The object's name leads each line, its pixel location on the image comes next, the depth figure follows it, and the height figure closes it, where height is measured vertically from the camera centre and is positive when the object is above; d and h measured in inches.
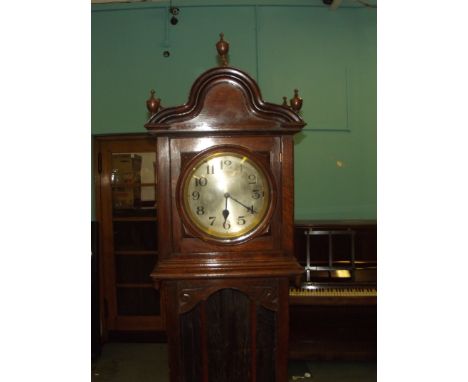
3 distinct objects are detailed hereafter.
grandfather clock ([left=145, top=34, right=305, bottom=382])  47.9 -4.1
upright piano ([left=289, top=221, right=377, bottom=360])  95.7 -27.0
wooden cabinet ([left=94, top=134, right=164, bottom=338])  122.0 -15.6
